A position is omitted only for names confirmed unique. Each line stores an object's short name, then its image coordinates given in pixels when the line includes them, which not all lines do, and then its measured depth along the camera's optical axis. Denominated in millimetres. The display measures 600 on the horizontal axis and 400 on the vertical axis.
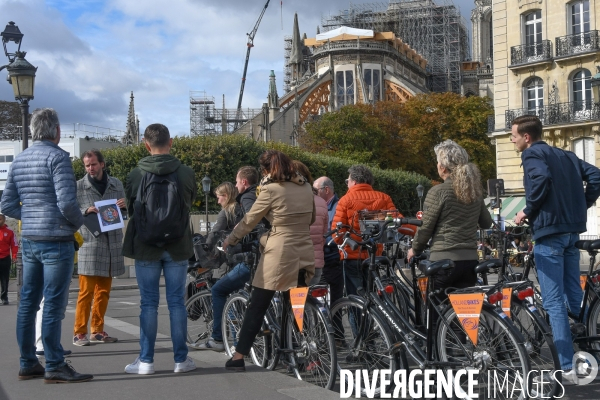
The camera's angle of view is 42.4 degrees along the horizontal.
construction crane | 135250
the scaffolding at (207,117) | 98188
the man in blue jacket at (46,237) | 5797
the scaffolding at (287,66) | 114106
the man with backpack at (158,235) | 6086
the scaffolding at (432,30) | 98294
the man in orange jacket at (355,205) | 7531
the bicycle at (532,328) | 4816
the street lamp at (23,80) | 14594
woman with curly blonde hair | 5730
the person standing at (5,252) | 15398
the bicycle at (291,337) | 5738
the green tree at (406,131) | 57844
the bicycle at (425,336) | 4828
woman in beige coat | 5969
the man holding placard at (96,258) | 7926
